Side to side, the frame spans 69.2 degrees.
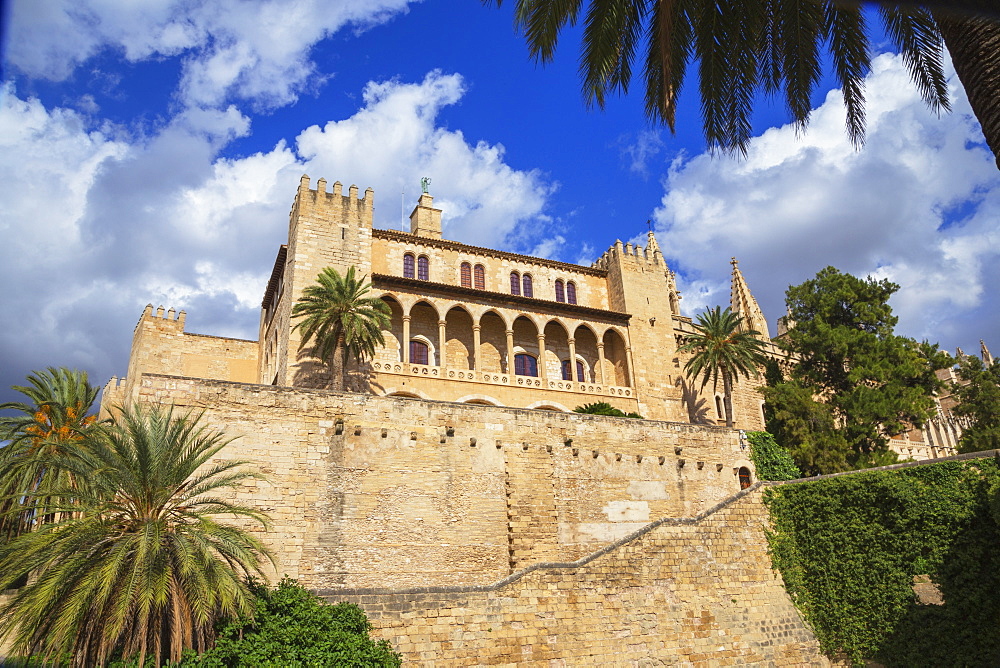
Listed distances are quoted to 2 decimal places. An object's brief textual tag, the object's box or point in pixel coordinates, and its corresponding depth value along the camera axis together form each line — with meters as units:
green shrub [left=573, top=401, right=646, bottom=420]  30.84
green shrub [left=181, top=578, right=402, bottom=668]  14.47
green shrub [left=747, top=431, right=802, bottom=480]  28.16
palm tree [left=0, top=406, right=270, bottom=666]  12.80
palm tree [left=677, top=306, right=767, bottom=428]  36.34
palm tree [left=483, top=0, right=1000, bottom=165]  10.99
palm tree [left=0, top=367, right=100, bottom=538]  20.74
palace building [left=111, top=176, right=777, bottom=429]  32.22
